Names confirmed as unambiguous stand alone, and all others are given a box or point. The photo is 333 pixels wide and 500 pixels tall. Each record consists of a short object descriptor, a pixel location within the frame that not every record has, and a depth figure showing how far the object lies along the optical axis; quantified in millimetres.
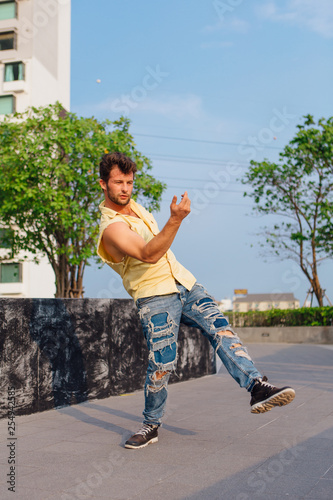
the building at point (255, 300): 117950
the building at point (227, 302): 125150
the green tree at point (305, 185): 21781
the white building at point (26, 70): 36188
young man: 3621
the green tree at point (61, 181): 20141
